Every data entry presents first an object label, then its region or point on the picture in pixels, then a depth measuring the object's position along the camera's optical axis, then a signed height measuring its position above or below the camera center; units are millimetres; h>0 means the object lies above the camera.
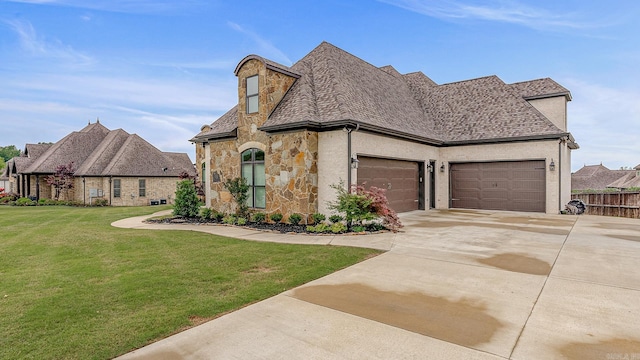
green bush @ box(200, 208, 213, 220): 13844 -1598
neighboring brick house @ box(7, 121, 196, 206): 26859 +899
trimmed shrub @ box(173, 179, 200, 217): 14328 -1056
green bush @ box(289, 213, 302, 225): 11281 -1464
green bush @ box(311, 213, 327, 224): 11195 -1448
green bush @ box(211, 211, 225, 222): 13407 -1655
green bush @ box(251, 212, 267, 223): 12117 -1531
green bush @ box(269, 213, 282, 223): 11703 -1477
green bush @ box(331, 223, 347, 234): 10023 -1635
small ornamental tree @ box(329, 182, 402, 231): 10008 -961
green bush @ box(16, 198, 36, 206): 26216 -1986
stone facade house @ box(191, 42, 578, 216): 11570 +1685
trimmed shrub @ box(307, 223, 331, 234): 10156 -1668
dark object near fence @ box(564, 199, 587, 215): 15055 -1474
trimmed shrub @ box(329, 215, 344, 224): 10812 -1406
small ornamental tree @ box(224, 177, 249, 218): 12688 -574
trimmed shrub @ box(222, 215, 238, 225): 12259 -1669
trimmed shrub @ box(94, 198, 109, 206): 26109 -1986
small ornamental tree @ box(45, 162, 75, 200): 26766 +35
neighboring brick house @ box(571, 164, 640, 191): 44694 -175
